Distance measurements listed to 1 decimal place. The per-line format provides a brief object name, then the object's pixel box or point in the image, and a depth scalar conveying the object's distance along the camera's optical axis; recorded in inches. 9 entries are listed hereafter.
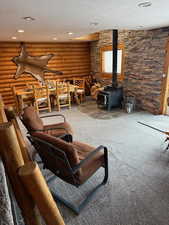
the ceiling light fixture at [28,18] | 96.7
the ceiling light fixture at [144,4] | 78.8
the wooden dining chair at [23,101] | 196.3
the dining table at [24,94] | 191.9
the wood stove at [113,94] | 194.1
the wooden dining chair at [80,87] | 241.8
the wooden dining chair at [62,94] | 208.1
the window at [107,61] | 222.1
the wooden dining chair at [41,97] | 192.5
